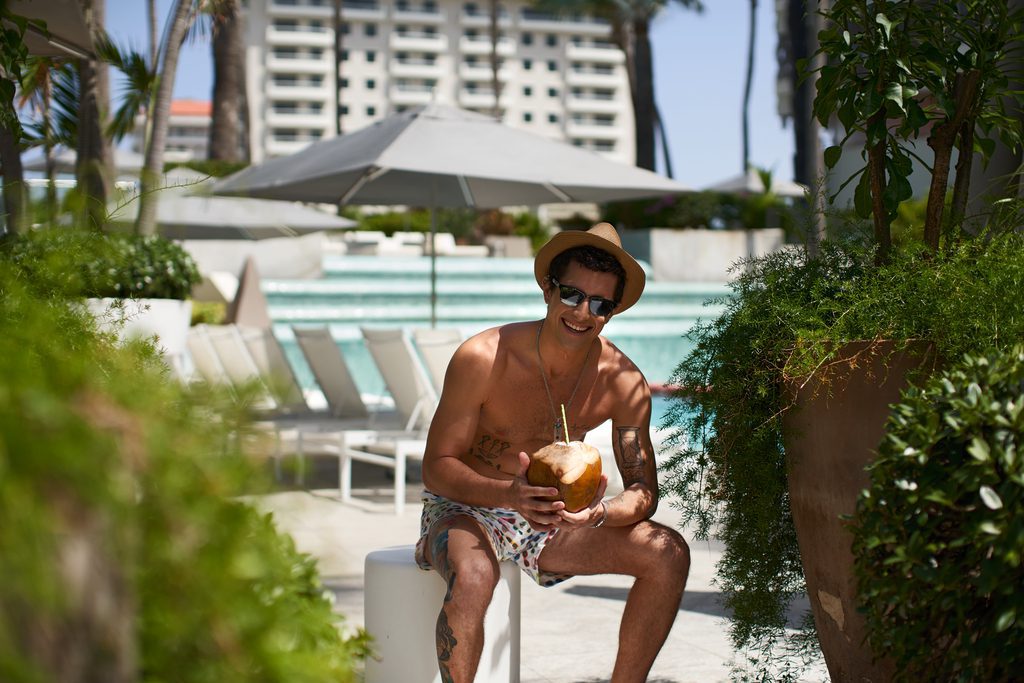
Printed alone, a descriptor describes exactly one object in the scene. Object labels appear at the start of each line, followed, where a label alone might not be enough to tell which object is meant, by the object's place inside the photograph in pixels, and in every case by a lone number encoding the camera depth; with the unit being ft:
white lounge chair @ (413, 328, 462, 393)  24.64
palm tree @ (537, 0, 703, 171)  88.79
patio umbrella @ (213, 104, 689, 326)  27.27
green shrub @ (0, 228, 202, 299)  6.62
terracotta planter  8.74
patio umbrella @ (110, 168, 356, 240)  37.96
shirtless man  9.82
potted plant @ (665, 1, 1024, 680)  8.70
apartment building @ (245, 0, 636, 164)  364.38
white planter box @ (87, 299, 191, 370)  27.66
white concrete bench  10.36
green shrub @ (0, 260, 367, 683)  3.12
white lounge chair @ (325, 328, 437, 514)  23.58
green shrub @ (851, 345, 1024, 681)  6.65
